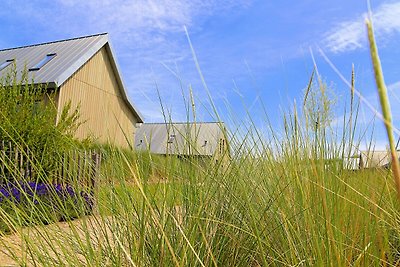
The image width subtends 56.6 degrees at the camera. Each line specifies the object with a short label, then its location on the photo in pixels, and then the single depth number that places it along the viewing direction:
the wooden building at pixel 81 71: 13.26
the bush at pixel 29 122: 7.53
